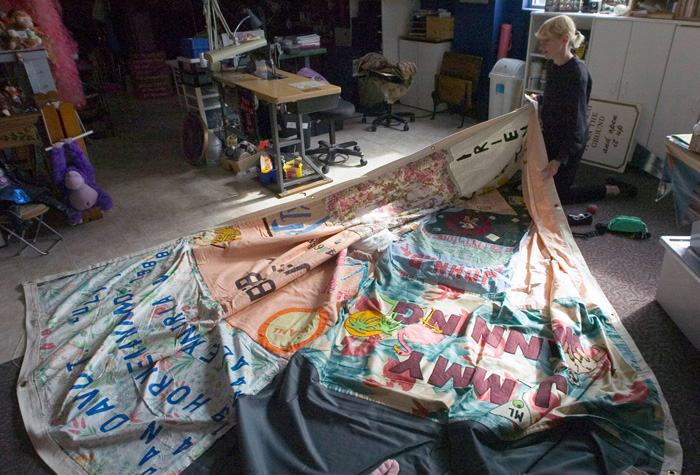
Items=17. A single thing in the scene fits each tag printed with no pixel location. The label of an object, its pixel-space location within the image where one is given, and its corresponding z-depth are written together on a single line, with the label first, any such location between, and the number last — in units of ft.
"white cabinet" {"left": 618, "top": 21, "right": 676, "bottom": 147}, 12.32
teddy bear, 11.28
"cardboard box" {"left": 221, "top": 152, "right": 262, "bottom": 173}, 13.98
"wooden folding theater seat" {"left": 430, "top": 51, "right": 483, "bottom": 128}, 17.84
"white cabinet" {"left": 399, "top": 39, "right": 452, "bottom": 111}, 19.08
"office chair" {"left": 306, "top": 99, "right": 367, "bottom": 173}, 14.79
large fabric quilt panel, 5.63
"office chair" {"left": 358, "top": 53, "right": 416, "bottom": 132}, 17.40
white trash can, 16.17
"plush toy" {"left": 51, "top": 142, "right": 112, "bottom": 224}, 10.94
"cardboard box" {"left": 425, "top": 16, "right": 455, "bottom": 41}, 18.66
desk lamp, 12.76
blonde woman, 9.46
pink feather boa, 12.31
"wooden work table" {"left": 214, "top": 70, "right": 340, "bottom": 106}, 11.50
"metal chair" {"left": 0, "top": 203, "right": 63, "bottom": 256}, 10.11
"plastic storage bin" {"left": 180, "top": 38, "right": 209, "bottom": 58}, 14.53
